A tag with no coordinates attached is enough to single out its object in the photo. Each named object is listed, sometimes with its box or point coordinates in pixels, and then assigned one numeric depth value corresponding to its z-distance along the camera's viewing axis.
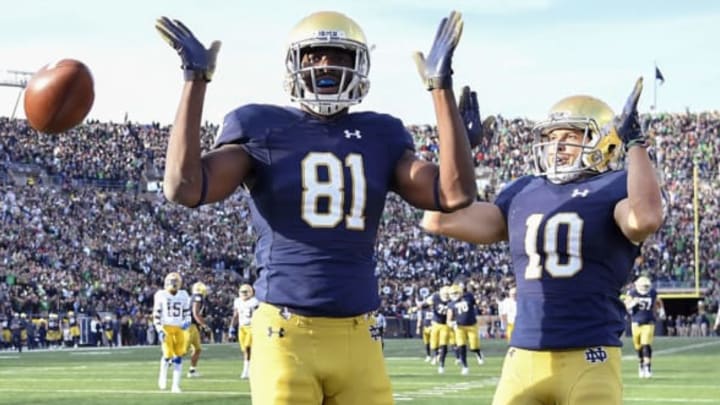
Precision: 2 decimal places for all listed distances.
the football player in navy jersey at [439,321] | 21.12
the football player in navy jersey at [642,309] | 18.46
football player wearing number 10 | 5.10
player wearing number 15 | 16.64
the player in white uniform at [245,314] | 18.89
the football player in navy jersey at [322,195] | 4.13
